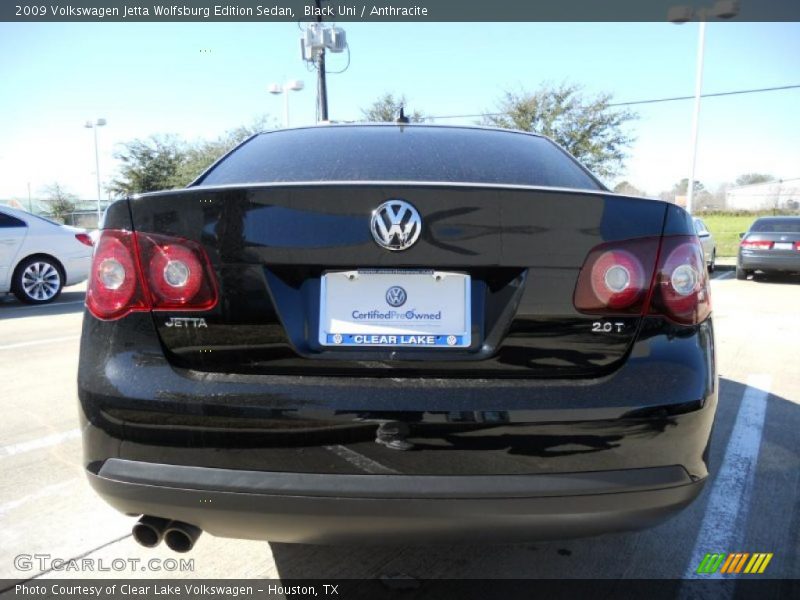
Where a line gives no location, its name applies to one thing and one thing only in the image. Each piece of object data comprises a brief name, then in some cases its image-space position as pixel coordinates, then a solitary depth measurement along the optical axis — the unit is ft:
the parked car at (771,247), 39.01
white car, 27.71
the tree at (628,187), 99.35
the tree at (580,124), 70.49
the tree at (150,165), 115.00
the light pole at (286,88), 65.57
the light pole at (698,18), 52.16
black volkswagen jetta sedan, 4.80
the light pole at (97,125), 108.17
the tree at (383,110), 77.82
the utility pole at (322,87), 47.50
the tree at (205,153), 104.32
